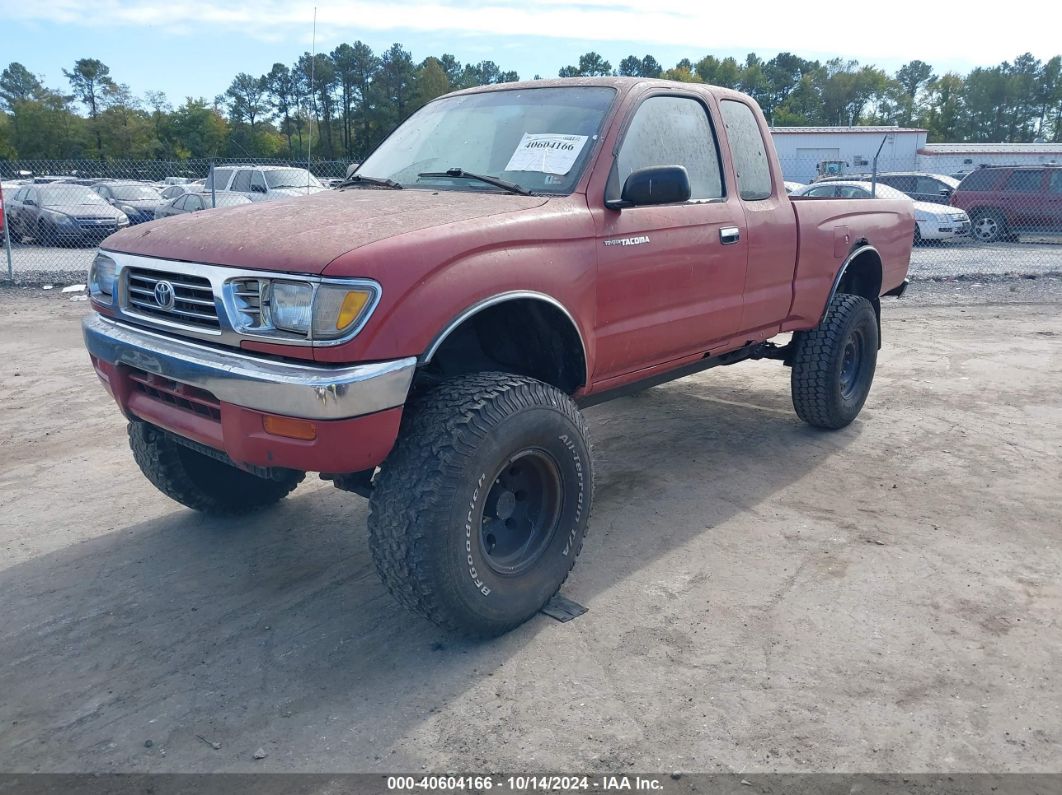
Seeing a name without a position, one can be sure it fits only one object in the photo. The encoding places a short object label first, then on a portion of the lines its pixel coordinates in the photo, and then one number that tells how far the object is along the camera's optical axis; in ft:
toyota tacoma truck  9.36
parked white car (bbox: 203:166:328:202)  56.90
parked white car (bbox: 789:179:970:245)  60.80
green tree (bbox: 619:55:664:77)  272.31
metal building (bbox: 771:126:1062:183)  109.09
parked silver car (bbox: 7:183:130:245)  60.70
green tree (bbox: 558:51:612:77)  266.08
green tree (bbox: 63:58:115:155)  248.32
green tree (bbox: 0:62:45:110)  287.69
